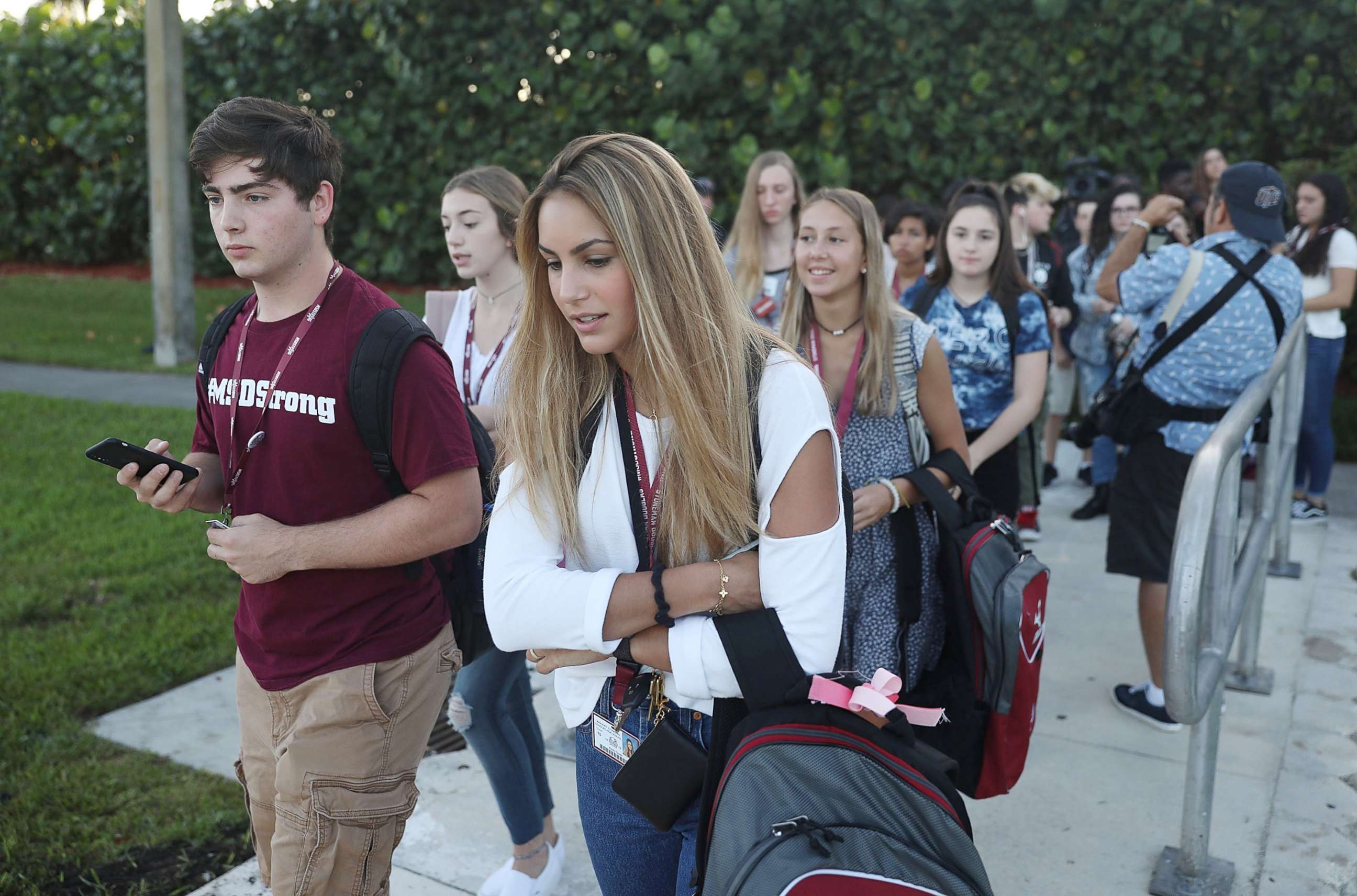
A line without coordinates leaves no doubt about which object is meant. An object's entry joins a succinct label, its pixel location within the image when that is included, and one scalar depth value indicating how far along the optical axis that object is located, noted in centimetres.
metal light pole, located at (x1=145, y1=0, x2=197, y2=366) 978
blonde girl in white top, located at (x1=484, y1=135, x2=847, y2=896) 168
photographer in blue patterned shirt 379
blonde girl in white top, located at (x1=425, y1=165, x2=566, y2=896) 288
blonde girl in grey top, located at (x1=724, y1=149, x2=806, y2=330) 480
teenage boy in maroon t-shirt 209
